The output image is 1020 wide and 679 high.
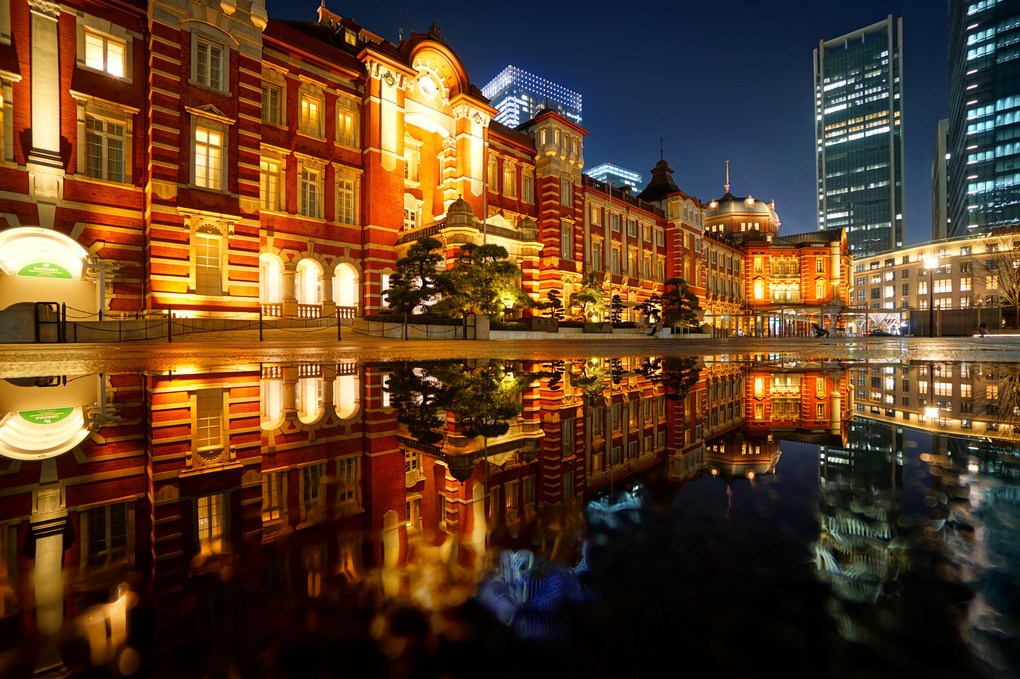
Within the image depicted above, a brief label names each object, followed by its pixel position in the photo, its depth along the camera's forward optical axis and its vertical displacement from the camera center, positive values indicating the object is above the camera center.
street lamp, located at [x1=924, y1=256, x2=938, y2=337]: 28.29 +4.42
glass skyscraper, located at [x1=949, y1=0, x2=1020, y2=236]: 64.06 +30.92
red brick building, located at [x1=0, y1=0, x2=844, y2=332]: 14.94 +7.27
